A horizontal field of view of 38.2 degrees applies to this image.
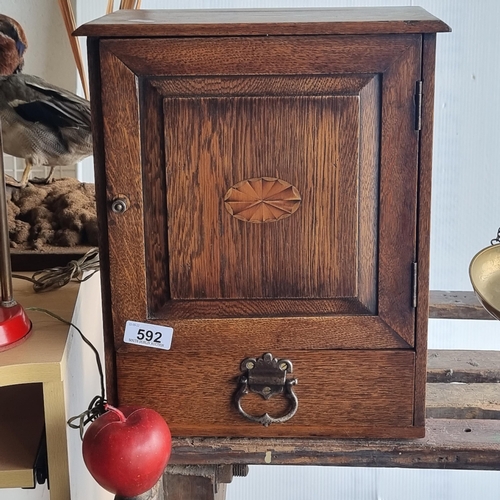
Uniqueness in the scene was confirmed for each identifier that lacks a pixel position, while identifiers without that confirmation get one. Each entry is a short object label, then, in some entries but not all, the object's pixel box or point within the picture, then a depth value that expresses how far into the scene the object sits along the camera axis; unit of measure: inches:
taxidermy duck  48.6
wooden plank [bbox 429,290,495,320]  48.0
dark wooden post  37.9
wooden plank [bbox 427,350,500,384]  43.8
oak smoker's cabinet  31.6
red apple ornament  30.5
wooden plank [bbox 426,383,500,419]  41.8
